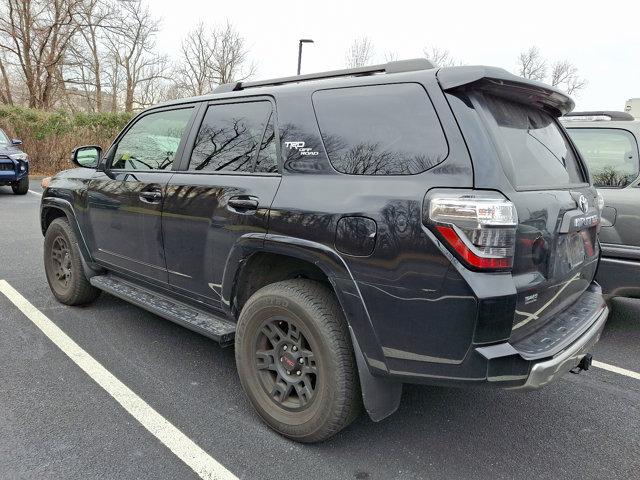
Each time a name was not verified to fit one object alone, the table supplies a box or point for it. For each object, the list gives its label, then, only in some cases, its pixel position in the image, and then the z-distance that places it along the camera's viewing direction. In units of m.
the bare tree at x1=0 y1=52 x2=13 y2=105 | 22.28
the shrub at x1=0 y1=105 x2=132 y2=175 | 16.11
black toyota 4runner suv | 1.93
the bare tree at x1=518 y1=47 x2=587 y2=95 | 30.02
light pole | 18.59
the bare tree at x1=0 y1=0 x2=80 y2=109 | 20.98
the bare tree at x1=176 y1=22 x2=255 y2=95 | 31.48
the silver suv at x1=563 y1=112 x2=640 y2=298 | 3.79
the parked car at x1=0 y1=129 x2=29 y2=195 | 11.53
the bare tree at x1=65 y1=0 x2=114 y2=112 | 21.97
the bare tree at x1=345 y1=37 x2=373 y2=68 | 27.64
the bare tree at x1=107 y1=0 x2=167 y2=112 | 29.98
